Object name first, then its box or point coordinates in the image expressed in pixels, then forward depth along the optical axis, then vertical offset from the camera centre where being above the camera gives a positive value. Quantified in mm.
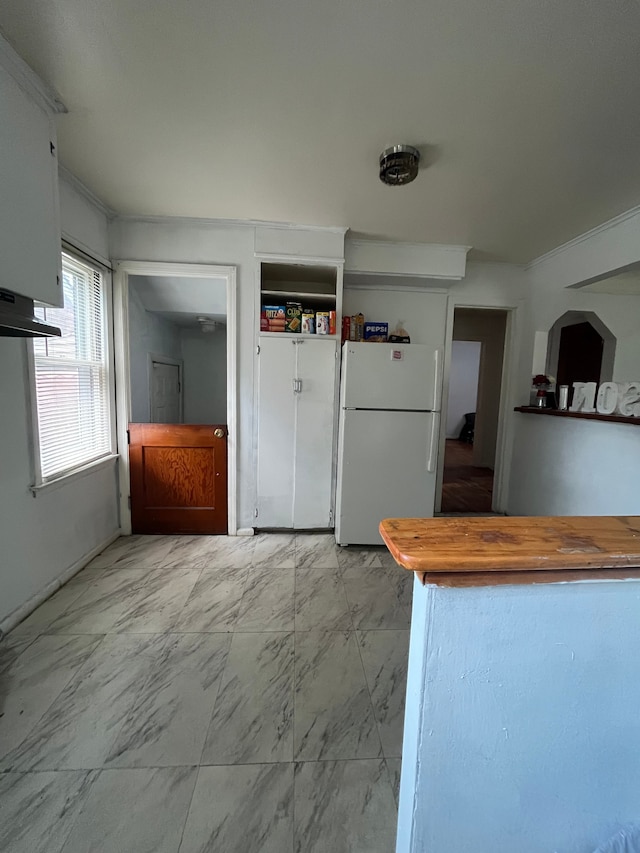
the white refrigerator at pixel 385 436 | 2438 -334
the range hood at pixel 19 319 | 1170 +221
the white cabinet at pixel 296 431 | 2566 -336
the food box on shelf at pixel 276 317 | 2547 +550
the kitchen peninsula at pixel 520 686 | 559 -522
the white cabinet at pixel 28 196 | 1270 +774
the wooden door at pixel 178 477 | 2615 -740
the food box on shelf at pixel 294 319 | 2561 +544
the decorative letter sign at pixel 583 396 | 2281 +12
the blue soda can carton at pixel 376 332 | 2766 +499
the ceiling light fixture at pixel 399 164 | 1601 +1133
